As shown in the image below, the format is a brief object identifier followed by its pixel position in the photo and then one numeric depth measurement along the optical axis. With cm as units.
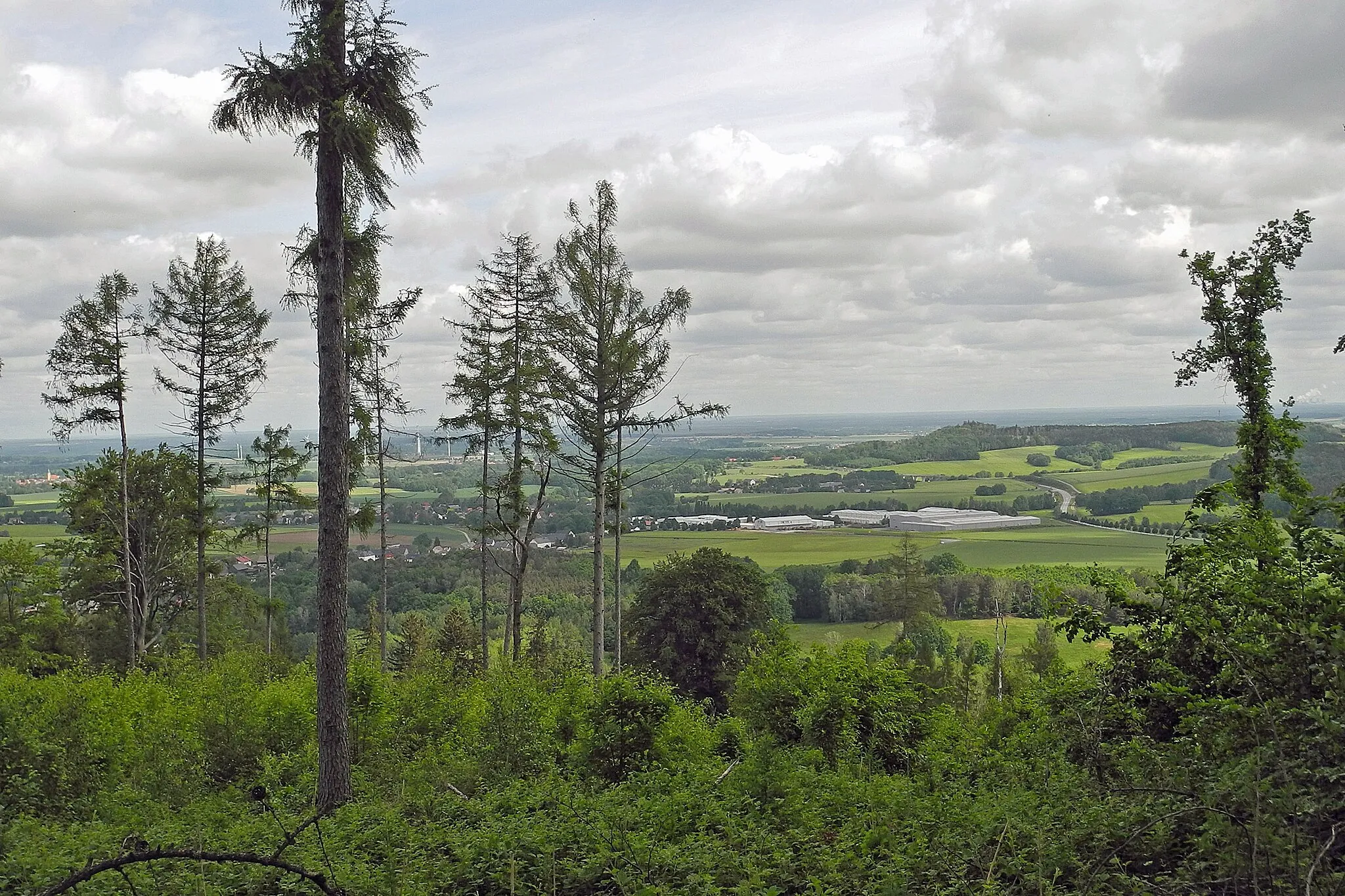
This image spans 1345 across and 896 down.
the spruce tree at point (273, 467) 2617
